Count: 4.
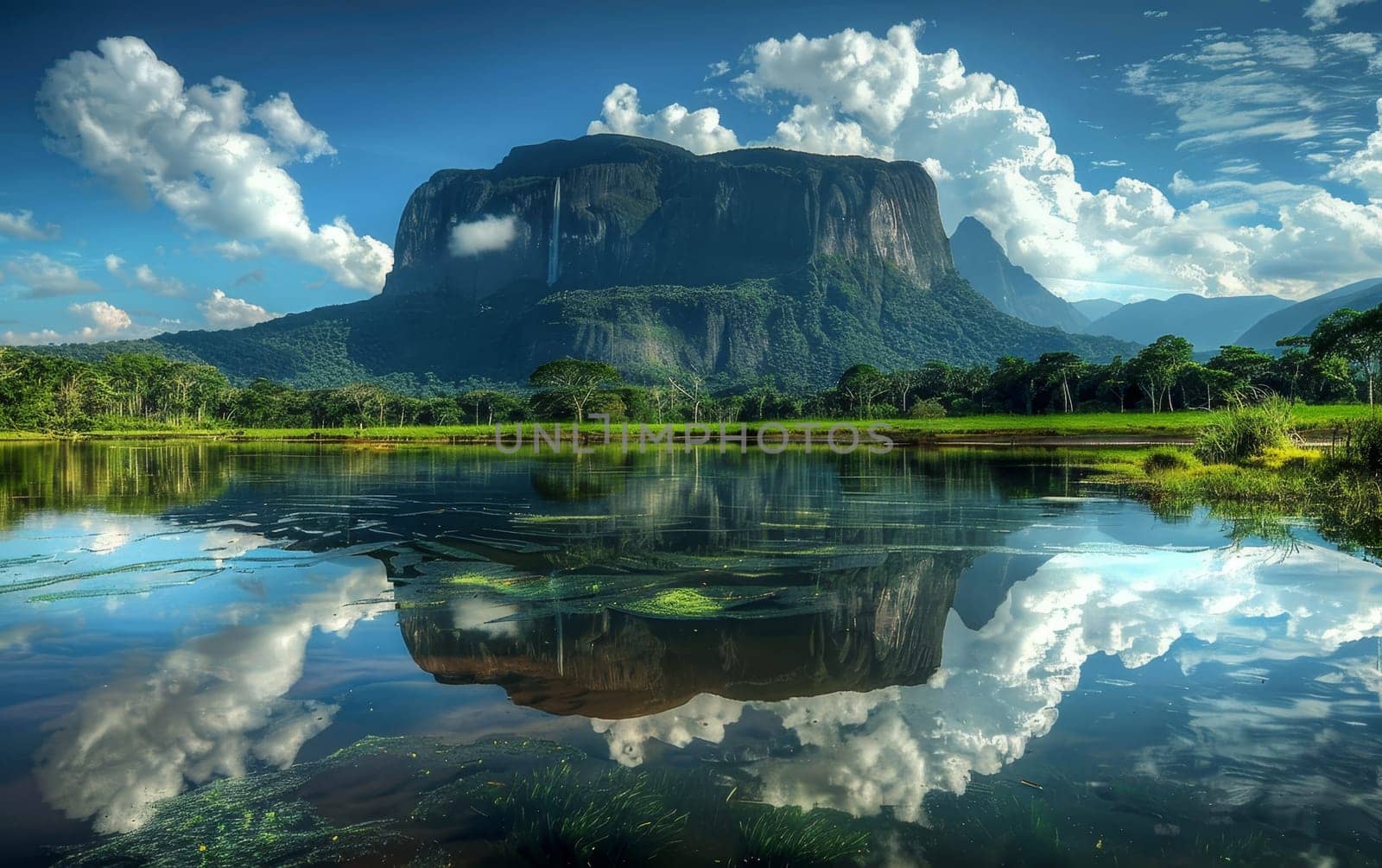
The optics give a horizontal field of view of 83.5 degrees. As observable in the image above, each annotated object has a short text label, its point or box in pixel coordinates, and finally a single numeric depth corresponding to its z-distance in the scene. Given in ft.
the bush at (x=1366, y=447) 68.13
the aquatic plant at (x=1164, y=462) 91.20
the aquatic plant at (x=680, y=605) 32.12
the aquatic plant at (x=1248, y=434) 86.53
